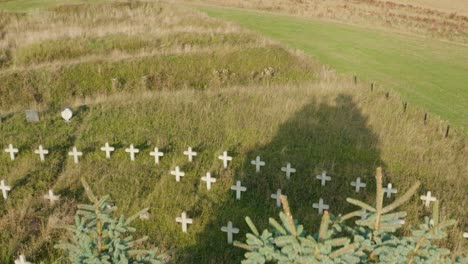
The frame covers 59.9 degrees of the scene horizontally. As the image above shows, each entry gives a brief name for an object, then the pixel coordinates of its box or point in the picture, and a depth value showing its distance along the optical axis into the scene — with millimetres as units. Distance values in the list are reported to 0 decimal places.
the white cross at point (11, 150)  9359
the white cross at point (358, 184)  8406
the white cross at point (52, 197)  7699
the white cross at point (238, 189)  7996
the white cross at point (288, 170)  8753
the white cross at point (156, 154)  9414
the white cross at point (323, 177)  8545
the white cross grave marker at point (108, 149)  9547
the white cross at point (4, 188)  7938
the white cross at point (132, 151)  9484
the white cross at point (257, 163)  8984
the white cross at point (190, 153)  9449
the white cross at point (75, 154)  9273
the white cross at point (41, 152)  9273
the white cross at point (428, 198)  7922
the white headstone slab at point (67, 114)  11359
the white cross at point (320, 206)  7565
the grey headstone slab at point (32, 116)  11203
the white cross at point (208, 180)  8305
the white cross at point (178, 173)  8602
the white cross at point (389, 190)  8148
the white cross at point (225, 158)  9188
